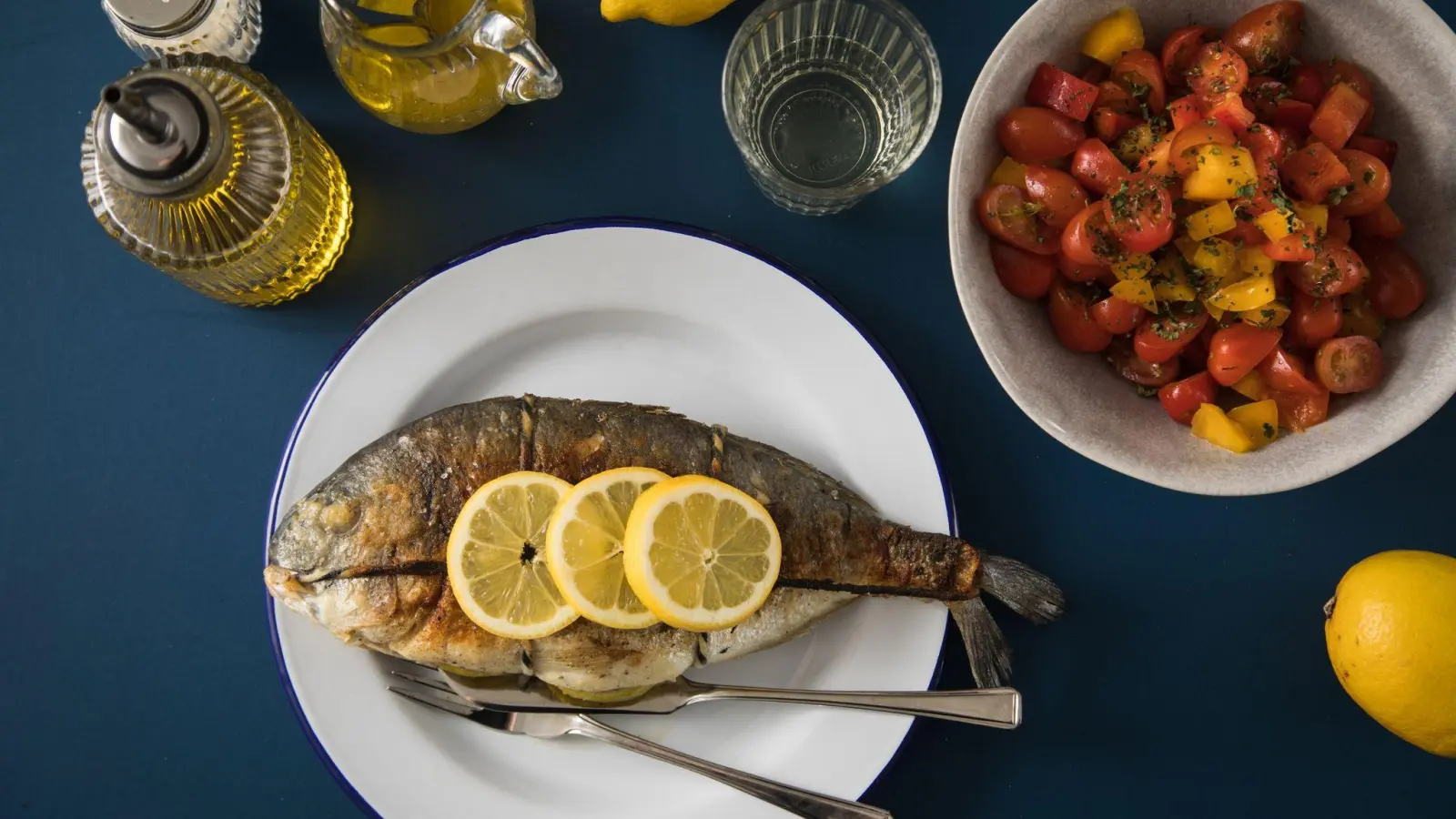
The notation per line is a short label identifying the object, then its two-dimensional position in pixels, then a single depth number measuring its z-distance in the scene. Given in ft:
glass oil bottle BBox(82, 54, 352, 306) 1.96
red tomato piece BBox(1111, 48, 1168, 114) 2.00
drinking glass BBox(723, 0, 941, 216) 2.20
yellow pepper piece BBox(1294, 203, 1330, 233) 1.94
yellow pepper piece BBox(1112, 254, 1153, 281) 1.96
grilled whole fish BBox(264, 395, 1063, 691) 2.01
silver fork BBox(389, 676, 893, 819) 2.13
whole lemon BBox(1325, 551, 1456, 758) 2.07
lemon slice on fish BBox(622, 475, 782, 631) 1.98
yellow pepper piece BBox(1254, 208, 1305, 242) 1.91
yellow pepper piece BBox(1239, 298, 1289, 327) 1.95
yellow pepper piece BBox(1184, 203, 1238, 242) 1.92
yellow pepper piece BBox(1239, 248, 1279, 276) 1.94
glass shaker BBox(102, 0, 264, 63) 2.12
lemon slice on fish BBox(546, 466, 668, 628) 1.98
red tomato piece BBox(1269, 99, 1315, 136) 1.98
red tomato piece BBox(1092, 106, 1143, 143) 2.00
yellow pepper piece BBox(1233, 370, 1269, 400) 2.01
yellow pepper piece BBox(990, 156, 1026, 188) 2.01
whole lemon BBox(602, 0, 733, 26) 2.13
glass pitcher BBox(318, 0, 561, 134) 2.04
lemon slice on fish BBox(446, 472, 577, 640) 1.99
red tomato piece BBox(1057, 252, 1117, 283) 2.00
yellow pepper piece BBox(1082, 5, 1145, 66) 2.00
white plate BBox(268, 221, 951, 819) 2.15
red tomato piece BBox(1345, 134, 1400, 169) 1.99
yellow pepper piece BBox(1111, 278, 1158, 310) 1.97
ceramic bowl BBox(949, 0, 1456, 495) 1.97
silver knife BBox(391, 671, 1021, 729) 2.12
